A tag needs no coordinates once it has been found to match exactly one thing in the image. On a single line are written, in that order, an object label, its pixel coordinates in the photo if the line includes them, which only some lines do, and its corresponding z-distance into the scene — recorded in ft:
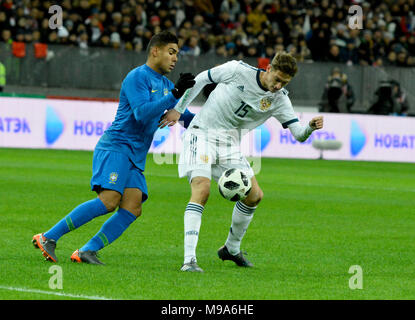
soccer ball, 51.65
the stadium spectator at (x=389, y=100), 169.07
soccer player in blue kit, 50.98
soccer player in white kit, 53.47
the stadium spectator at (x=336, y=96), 167.53
